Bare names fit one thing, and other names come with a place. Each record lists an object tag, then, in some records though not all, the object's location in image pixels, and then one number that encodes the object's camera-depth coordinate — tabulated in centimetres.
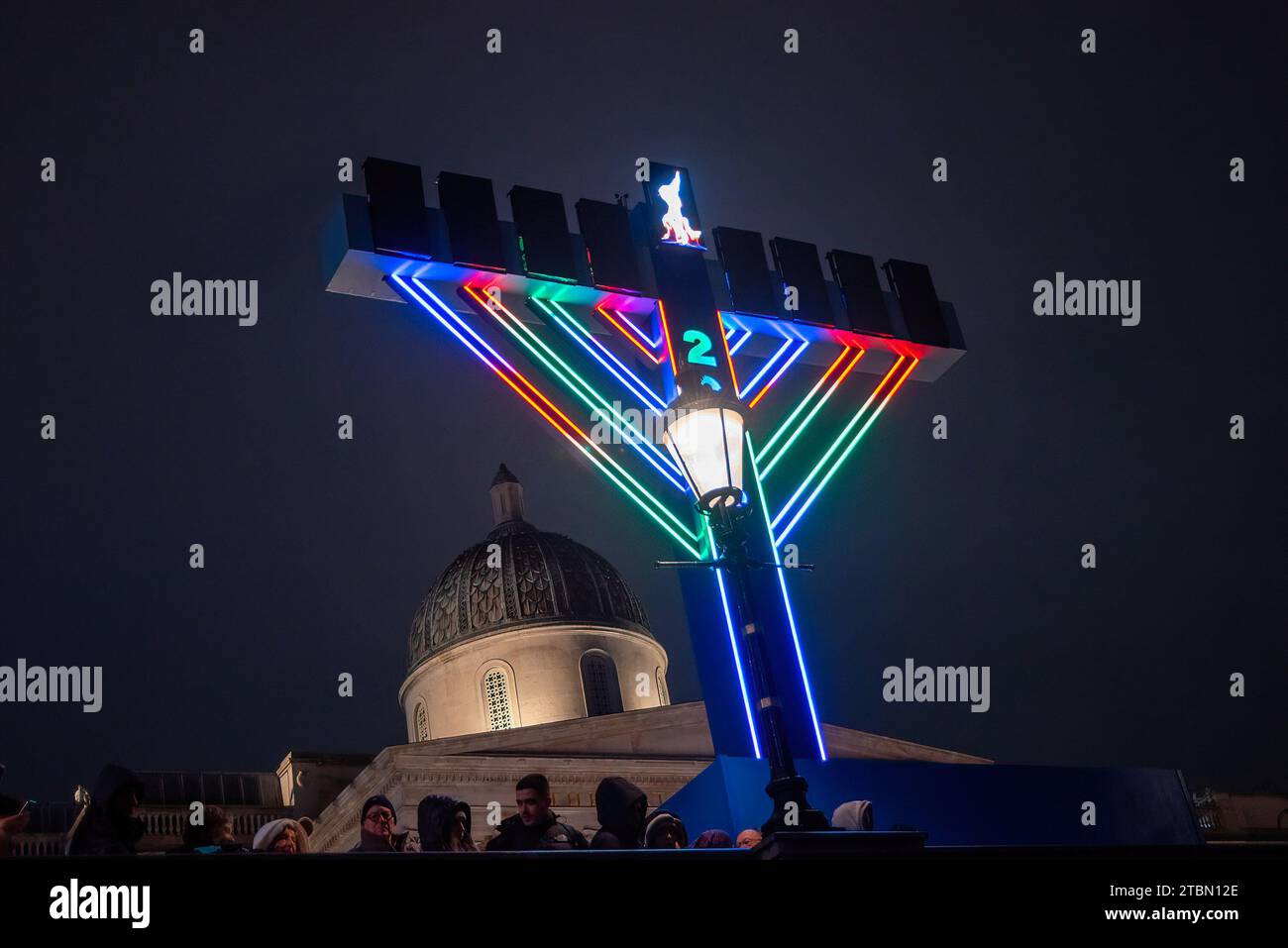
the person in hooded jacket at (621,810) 926
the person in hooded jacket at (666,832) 955
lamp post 871
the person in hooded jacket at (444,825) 866
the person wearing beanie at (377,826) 878
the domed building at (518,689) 4328
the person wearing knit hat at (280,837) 837
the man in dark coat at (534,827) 859
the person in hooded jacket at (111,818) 767
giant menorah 1308
